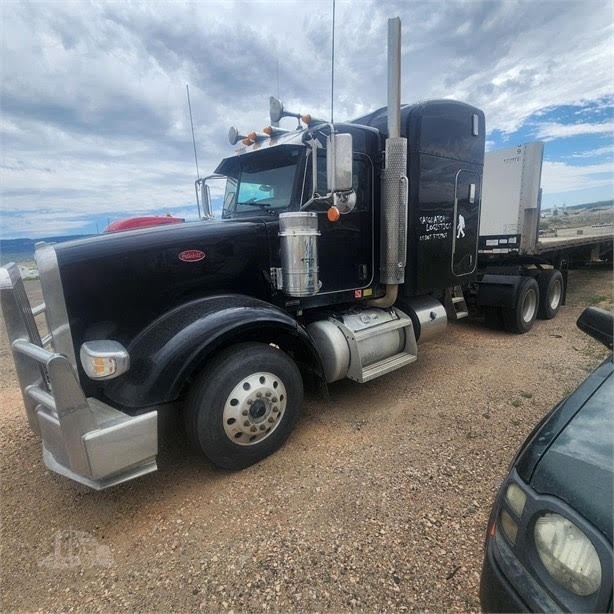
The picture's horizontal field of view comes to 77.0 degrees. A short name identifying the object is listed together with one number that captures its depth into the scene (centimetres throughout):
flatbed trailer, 612
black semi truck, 241
